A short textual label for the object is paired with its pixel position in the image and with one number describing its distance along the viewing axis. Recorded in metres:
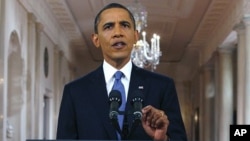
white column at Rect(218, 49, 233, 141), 18.80
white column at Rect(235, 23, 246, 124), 14.21
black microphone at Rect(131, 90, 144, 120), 2.29
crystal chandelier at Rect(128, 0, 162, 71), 15.15
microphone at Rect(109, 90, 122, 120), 2.29
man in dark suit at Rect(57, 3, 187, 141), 2.53
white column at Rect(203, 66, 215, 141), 22.28
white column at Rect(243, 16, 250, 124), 13.56
